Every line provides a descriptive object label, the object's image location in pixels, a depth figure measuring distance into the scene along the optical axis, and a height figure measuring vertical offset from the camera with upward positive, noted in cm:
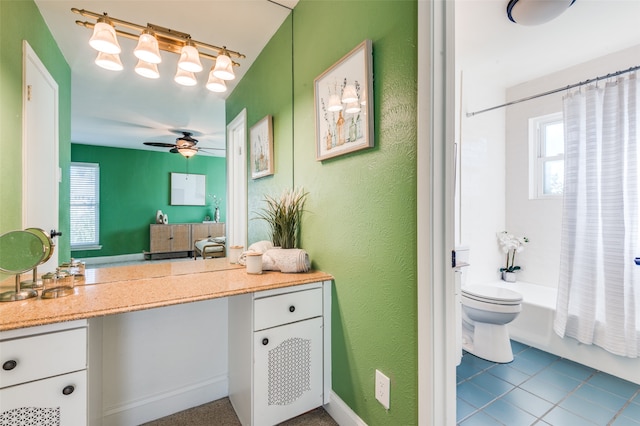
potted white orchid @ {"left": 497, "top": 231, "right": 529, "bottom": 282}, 285 -36
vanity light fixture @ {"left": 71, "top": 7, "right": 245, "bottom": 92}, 133 +85
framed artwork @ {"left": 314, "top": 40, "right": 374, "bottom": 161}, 122 +52
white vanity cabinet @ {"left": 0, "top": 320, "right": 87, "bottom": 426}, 86 -52
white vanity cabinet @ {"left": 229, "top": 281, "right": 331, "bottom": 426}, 129 -68
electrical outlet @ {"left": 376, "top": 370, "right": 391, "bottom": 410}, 117 -73
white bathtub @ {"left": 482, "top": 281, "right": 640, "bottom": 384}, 186 -96
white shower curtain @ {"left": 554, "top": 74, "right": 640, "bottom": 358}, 188 -6
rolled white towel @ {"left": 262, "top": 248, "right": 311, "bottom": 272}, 153 -26
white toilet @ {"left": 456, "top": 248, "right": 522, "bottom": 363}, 199 -74
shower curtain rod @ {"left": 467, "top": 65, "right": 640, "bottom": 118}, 191 +98
